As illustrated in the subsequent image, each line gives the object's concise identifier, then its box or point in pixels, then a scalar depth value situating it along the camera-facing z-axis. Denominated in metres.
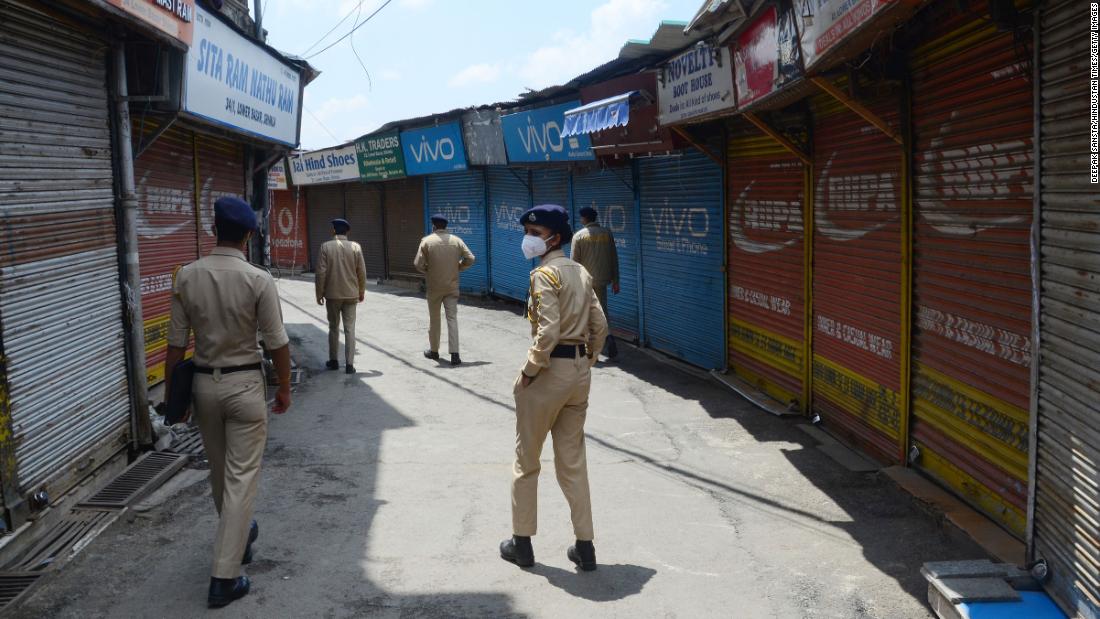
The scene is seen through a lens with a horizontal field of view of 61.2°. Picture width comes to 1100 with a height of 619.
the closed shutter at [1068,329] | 3.68
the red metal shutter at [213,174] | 10.24
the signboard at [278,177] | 26.84
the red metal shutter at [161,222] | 8.52
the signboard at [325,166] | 23.12
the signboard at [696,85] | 8.05
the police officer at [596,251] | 11.09
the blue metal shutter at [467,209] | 19.14
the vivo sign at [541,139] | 13.77
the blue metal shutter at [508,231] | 17.25
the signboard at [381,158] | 21.06
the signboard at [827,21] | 4.59
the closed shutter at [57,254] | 5.34
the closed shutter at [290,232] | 27.23
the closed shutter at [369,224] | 23.43
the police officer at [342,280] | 10.82
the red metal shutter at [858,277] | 6.51
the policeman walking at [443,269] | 11.36
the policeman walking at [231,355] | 4.52
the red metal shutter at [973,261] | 4.90
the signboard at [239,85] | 8.36
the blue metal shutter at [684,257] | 10.36
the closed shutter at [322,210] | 25.50
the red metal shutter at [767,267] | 8.38
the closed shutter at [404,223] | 21.69
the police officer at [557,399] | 4.88
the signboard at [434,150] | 18.70
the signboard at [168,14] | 6.16
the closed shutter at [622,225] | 12.87
